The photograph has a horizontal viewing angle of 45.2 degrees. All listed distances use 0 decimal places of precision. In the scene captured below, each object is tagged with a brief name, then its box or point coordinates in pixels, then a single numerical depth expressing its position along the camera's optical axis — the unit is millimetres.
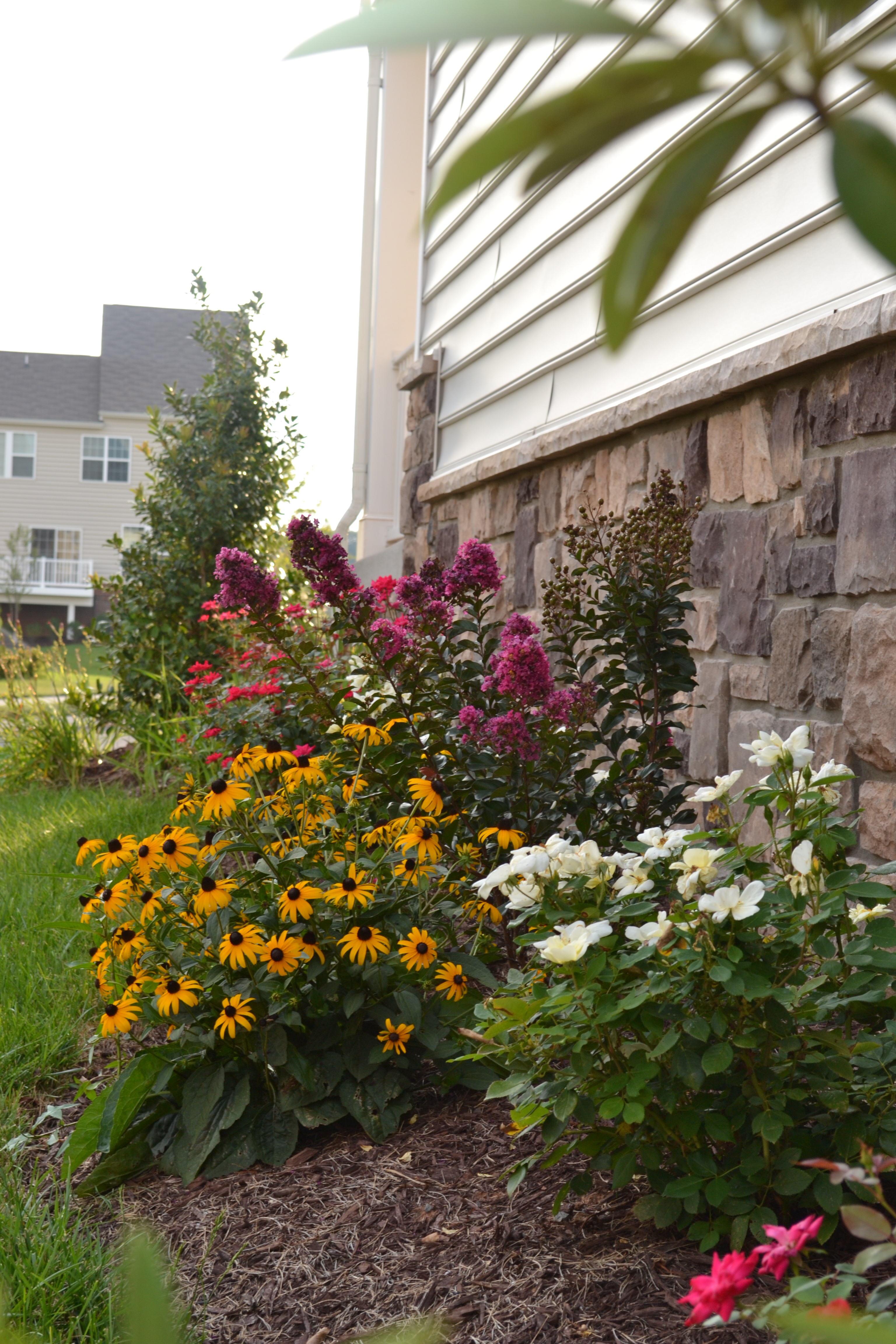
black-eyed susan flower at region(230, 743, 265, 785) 2539
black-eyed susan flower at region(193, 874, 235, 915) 2141
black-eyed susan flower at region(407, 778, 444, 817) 2348
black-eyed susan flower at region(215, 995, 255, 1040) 2002
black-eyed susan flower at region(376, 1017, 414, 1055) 2076
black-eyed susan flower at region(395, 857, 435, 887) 2244
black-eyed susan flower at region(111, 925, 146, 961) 2162
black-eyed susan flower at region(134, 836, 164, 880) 2236
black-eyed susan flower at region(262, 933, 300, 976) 2049
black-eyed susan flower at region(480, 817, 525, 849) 2236
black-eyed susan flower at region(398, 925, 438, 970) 2090
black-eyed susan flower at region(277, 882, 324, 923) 2072
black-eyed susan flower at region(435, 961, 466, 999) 2176
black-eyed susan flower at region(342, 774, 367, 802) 2512
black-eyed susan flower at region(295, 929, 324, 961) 2082
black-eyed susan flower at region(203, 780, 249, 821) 2213
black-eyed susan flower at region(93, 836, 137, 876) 2271
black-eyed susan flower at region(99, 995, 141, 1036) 2041
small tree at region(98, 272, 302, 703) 7199
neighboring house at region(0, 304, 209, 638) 28047
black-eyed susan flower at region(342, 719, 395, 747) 2492
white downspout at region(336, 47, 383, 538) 6426
